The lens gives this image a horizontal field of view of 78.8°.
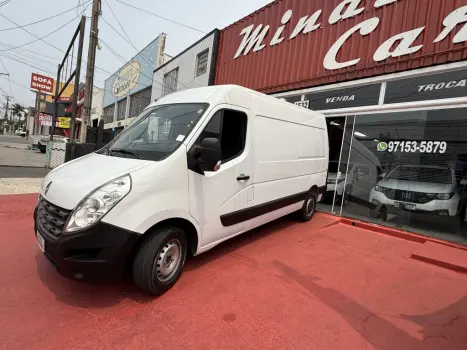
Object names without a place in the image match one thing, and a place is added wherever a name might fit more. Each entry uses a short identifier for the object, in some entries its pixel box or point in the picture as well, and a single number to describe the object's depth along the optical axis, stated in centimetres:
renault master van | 244
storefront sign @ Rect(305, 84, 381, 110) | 638
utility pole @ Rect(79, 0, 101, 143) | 1016
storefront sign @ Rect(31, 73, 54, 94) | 4331
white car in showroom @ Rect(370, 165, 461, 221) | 517
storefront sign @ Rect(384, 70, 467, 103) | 515
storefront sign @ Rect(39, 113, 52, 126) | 3002
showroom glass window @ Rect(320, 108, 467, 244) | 511
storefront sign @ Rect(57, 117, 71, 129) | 2881
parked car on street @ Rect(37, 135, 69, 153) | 2055
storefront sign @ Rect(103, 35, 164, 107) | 1903
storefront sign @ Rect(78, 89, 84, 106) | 3967
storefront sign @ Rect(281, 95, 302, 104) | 817
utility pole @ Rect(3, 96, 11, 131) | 7492
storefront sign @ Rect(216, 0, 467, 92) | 548
